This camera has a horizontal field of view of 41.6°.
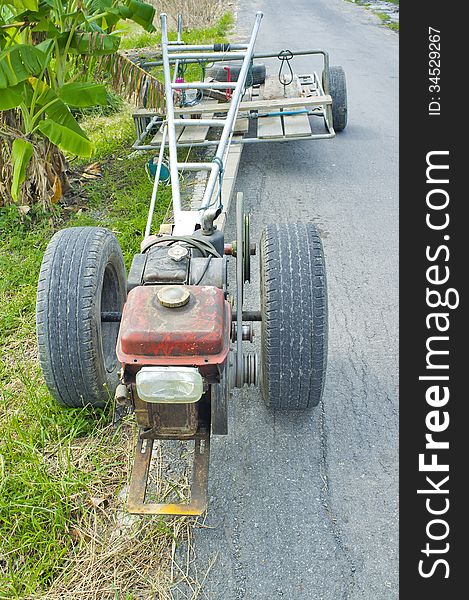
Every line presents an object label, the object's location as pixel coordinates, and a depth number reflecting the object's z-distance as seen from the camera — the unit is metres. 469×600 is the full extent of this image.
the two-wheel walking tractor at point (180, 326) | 2.01
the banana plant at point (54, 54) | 3.45
